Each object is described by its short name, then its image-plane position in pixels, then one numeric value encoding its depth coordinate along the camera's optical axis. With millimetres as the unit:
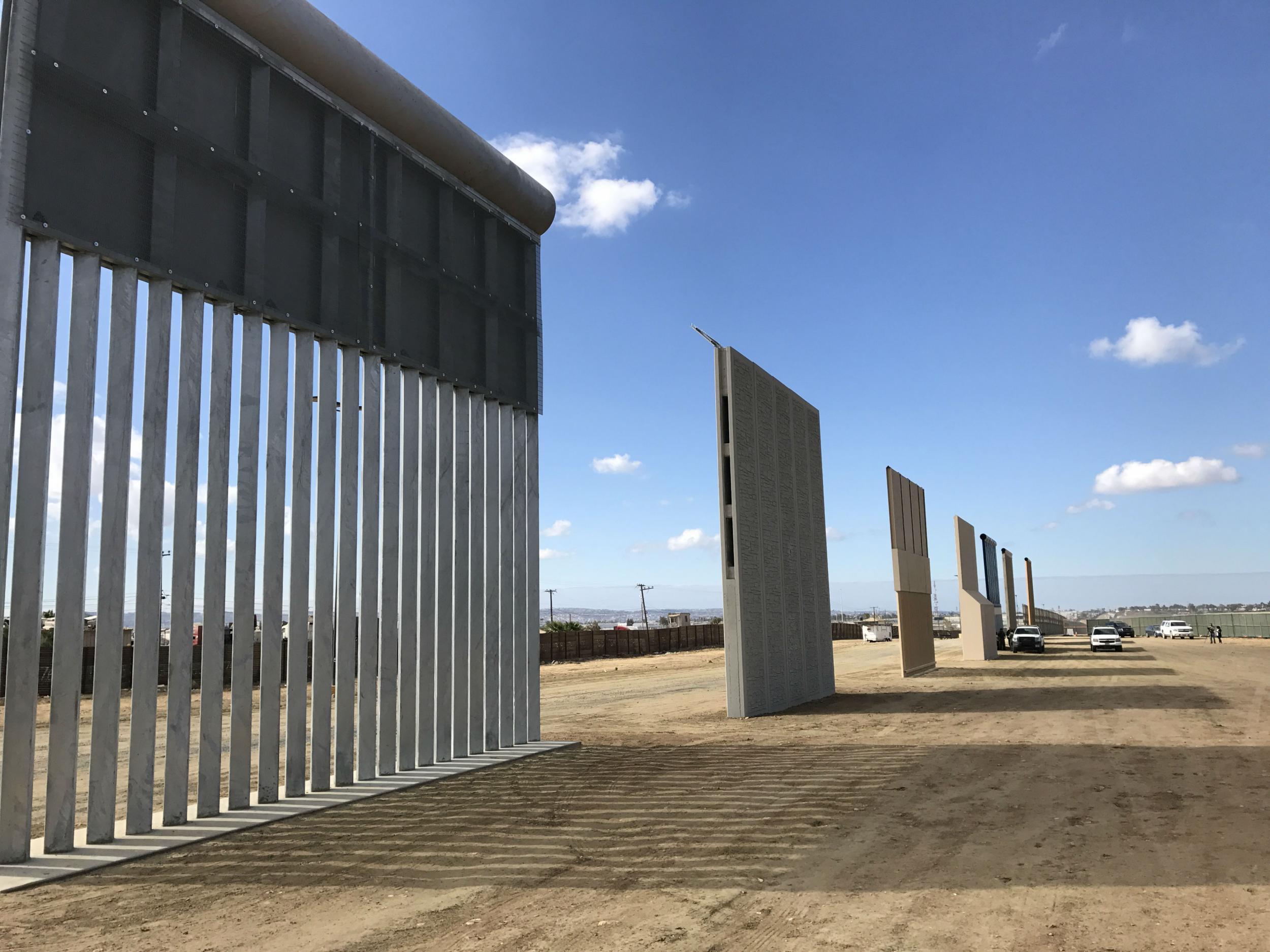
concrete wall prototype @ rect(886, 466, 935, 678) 28594
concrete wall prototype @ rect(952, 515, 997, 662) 40250
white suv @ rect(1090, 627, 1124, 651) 45531
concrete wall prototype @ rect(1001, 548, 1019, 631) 65375
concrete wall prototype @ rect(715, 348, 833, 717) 18109
